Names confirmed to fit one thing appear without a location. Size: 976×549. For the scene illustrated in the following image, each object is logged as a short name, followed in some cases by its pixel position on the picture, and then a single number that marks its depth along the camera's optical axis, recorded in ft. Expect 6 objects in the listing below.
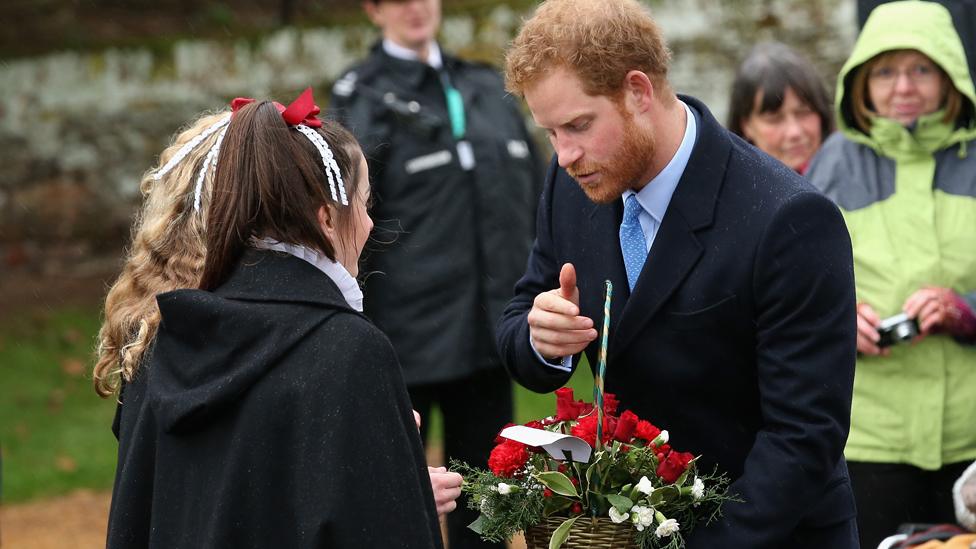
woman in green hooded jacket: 31.48
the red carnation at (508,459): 21.45
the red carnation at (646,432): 21.25
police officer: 41.50
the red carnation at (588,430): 21.33
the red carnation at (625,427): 21.27
